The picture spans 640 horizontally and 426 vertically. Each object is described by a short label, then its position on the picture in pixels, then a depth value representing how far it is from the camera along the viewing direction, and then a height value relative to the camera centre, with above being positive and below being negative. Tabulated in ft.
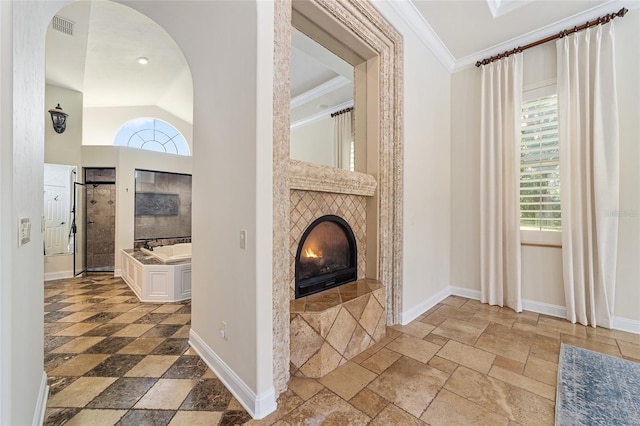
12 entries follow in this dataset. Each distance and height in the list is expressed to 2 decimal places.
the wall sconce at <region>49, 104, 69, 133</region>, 14.70 +5.69
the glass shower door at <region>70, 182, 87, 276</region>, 15.96 -0.72
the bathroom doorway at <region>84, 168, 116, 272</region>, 16.92 -0.19
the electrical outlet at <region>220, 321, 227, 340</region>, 6.22 -2.79
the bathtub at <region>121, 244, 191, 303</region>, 11.50 -2.91
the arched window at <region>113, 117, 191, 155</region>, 20.95 +6.76
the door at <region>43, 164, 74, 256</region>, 15.10 +0.50
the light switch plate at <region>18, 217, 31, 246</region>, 3.81 -0.22
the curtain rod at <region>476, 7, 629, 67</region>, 8.69 +6.72
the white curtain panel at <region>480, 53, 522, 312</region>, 10.58 +1.31
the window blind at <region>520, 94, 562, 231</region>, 10.14 +1.93
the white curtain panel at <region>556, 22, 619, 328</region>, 8.80 +1.50
